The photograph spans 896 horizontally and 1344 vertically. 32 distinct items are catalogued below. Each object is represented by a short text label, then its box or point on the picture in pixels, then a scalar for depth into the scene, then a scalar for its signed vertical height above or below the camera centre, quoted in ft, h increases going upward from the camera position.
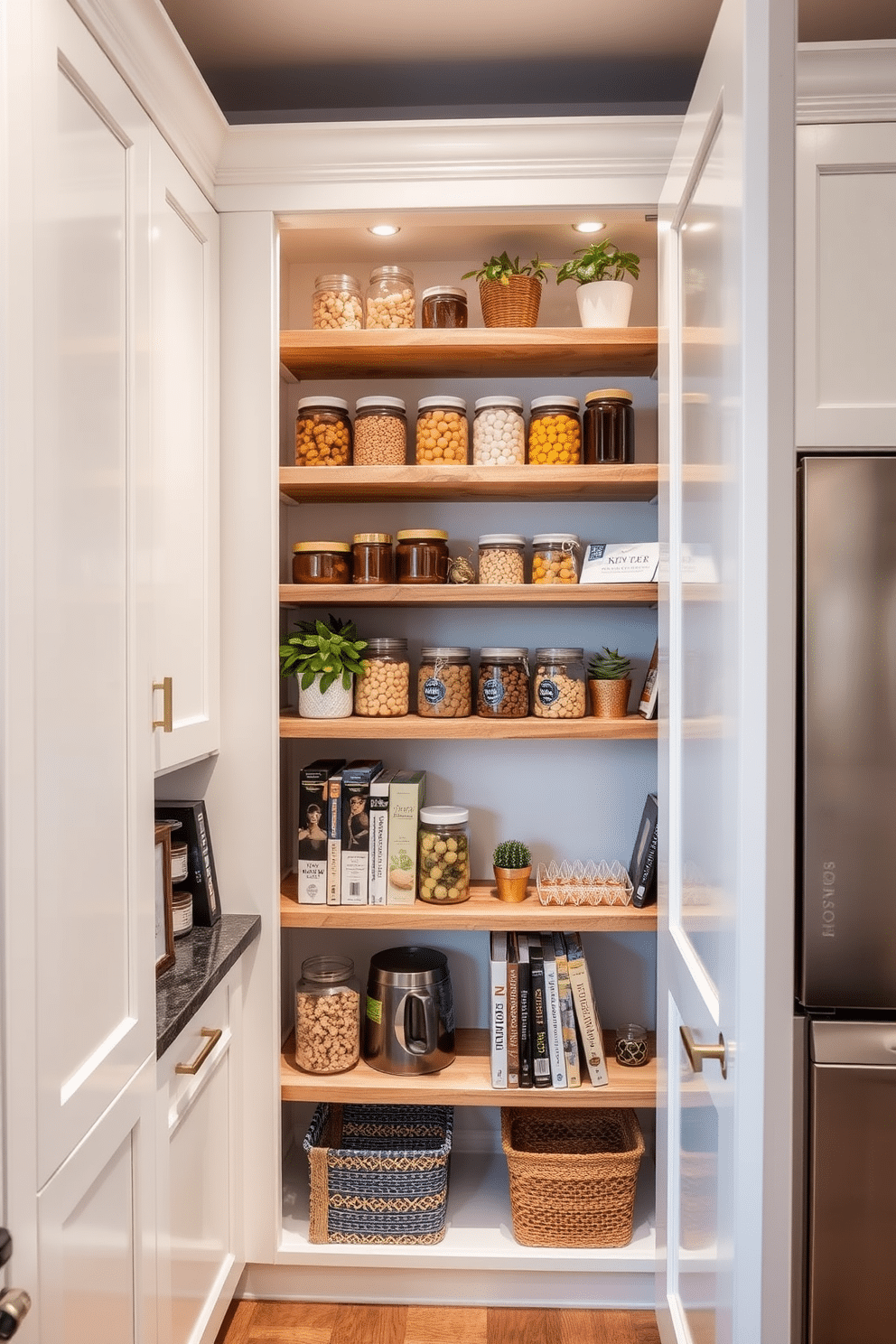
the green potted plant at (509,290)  6.58 +2.53
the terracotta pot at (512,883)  6.77 -1.56
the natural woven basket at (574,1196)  6.45 -3.58
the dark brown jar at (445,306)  6.68 +2.44
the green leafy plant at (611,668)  6.75 -0.06
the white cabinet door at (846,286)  5.07 +1.95
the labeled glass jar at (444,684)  6.71 -0.17
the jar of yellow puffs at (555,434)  6.63 +1.55
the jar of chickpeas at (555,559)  6.70 +0.70
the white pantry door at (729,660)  3.18 +0.00
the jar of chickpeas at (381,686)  6.76 -0.18
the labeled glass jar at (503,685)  6.64 -0.17
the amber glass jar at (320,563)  6.70 +0.67
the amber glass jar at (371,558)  6.73 +0.71
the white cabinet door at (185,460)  5.23 +1.17
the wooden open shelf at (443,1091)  6.40 -2.86
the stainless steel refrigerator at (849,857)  4.92 -1.00
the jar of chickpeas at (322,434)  6.75 +1.58
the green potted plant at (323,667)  6.59 -0.05
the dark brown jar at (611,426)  6.63 +1.60
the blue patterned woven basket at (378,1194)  6.52 -3.60
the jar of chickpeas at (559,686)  6.66 -0.18
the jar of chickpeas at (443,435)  6.69 +1.56
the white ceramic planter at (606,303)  6.57 +2.43
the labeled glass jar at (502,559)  6.68 +0.70
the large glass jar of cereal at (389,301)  6.66 +2.48
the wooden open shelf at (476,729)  6.46 -0.46
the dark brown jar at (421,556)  6.72 +0.72
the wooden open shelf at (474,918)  6.45 -1.72
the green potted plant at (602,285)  6.54 +2.54
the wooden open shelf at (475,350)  6.46 +2.13
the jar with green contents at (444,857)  6.70 -1.37
